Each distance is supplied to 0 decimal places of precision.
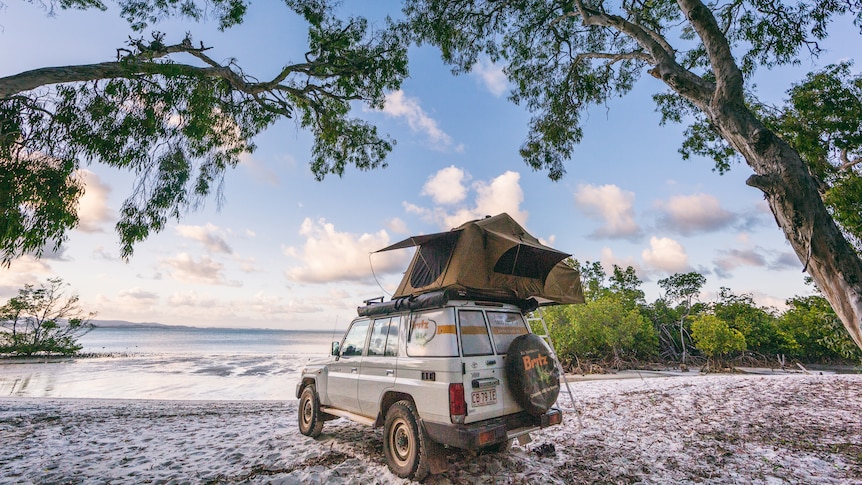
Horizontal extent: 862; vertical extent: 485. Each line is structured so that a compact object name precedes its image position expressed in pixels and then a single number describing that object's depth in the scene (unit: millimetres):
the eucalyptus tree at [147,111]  6102
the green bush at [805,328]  24014
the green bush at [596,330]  23672
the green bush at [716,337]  20859
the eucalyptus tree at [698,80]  4777
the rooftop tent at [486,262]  5227
